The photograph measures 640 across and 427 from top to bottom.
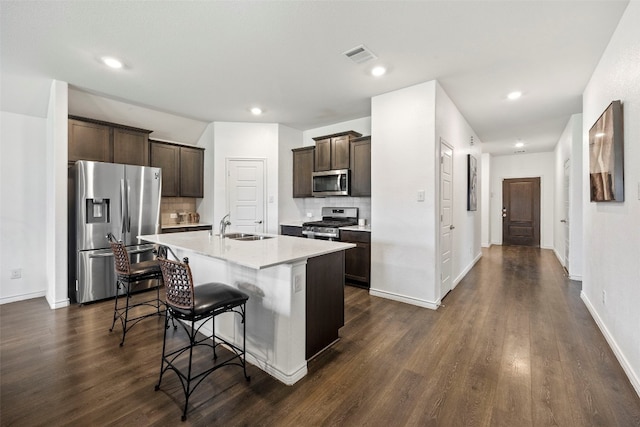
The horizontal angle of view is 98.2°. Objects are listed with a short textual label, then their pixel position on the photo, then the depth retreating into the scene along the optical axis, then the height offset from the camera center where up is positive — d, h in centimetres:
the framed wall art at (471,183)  504 +56
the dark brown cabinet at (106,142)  372 +103
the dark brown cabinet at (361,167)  438 +75
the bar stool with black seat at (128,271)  261 -56
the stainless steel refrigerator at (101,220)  352 -9
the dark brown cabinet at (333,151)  468 +109
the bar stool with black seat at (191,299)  171 -57
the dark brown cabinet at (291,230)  495 -32
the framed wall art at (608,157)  219 +49
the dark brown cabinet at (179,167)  479 +82
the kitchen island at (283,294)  197 -64
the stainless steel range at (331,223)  437 -18
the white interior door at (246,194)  511 +35
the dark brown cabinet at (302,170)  530 +83
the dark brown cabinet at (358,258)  399 -67
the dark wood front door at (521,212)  789 +2
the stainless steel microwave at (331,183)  466 +53
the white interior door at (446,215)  359 -3
